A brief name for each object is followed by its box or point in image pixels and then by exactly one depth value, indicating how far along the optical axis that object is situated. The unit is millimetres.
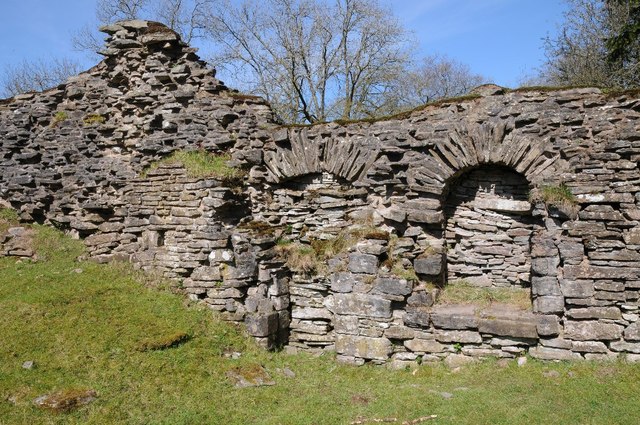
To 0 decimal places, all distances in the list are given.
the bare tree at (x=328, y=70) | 24000
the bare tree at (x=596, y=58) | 16172
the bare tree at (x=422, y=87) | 24859
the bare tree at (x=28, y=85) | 30812
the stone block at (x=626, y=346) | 7262
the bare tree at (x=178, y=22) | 26375
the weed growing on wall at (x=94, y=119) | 11680
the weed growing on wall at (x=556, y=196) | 7789
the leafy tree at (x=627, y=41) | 14391
